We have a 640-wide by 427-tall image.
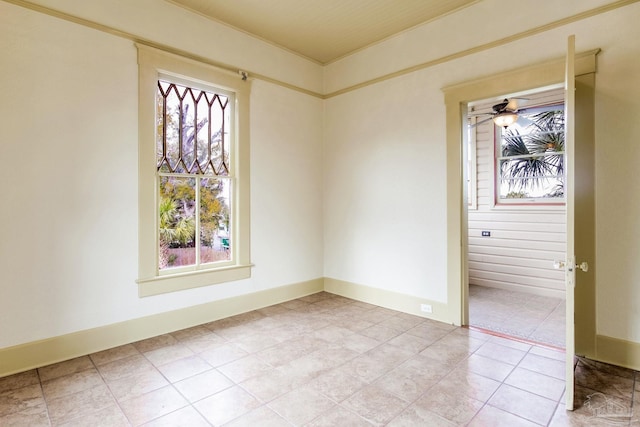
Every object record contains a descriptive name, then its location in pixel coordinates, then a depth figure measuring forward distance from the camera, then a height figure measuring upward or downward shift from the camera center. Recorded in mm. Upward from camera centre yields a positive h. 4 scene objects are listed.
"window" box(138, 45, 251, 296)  3289 +405
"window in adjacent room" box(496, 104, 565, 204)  4883 +777
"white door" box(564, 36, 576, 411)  2121 -125
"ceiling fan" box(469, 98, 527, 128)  3920 +1163
